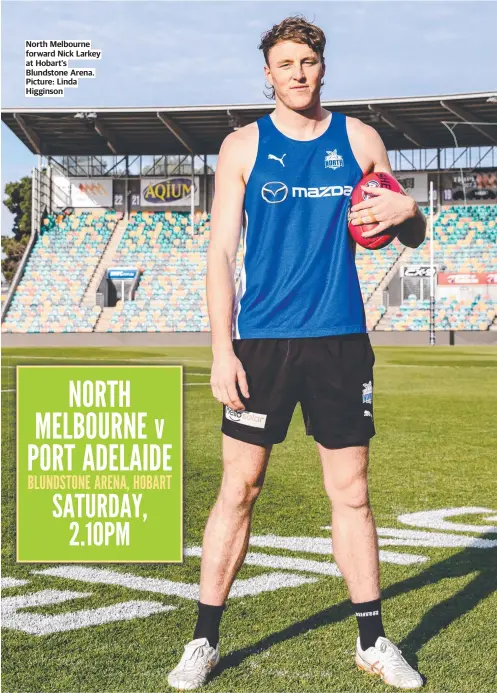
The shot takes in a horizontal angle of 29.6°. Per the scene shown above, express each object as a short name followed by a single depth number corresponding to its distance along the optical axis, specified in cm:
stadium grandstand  4328
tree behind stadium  6988
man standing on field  328
